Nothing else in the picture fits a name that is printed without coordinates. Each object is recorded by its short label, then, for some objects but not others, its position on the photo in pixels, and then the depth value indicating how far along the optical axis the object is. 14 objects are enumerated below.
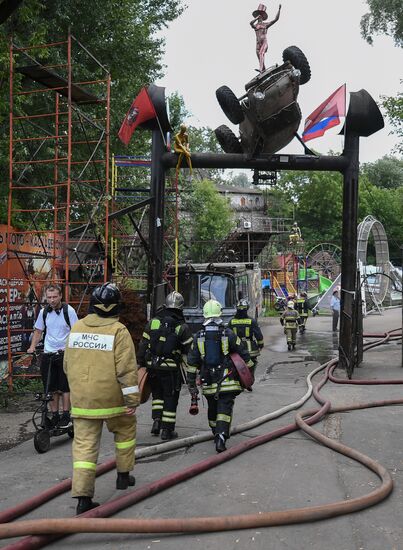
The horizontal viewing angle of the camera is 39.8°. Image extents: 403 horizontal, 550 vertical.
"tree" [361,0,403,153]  26.20
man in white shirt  6.55
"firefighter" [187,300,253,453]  6.18
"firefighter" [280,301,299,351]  15.92
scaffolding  9.70
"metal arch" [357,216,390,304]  25.41
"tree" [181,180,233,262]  38.79
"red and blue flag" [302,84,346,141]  10.82
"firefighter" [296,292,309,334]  19.79
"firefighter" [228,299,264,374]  9.38
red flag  10.91
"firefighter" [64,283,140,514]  4.43
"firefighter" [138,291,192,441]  6.68
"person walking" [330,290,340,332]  18.14
